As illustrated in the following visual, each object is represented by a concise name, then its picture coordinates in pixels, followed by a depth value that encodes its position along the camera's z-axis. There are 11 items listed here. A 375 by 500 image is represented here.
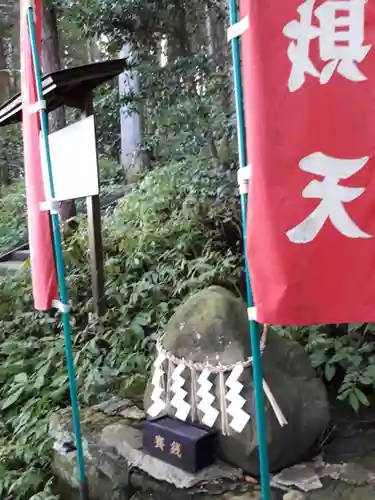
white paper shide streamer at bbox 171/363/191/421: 3.40
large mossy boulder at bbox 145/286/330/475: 3.13
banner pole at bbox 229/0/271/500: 2.15
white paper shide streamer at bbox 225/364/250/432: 3.15
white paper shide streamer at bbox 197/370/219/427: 3.26
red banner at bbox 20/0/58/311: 3.55
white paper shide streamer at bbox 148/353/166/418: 3.58
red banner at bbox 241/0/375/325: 1.91
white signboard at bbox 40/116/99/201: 4.90
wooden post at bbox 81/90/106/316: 5.29
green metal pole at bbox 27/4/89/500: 3.41
